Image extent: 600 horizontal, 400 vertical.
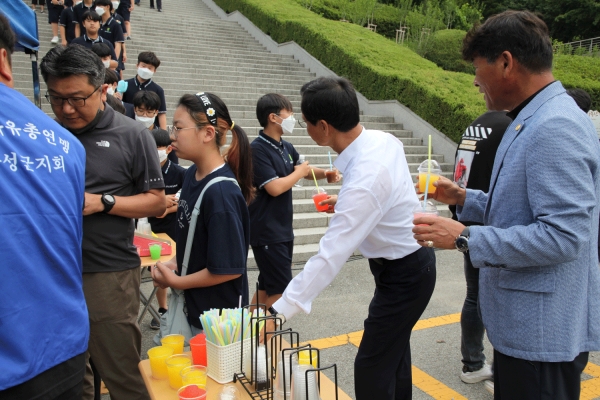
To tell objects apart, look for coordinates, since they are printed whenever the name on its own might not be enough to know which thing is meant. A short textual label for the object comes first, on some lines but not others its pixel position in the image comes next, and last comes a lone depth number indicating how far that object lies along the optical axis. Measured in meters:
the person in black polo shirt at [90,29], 7.61
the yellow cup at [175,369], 1.97
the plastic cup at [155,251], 3.70
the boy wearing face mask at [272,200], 4.09
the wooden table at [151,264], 3.65
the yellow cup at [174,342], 2.19
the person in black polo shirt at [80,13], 9.26
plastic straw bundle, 1.94
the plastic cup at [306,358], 1.88
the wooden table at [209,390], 1.89
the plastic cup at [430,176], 2.41
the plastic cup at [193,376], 1.91
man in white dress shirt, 2.17
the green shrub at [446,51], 18.34
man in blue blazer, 1.59
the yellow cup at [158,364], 2.06
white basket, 1.96
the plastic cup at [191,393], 1.79
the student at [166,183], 4.54
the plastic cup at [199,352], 2.11
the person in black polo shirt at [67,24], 9.39
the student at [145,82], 6.60
